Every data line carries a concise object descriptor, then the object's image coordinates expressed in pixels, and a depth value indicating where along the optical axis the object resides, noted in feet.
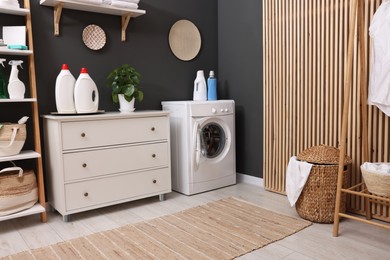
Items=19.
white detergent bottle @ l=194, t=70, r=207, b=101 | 12.03
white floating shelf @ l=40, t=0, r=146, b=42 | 9.29
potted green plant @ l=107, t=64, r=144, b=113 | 9.98
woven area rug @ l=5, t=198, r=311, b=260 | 7.02
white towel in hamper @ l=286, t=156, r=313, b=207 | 8.41
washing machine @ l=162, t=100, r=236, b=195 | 10.71
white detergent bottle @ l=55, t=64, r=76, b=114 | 9.04
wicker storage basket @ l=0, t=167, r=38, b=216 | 8.18
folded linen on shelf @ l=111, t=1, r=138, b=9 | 9.76
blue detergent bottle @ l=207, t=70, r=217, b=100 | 12.17
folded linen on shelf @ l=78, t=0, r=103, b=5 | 9.30
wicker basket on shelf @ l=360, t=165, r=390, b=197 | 6.87
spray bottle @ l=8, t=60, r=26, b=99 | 8.46
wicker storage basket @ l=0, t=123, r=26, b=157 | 8.20
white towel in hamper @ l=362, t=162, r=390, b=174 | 7.46
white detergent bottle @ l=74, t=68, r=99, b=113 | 9.13
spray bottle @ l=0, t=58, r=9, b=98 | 8.55
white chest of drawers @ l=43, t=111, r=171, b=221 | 8.73
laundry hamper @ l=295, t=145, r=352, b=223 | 8.26
